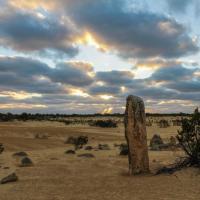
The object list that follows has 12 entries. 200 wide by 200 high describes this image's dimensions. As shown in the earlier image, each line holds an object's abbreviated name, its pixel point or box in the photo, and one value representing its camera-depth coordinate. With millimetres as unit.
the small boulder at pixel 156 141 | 13518
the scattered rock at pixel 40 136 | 17908
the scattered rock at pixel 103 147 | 13705
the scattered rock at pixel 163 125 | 28142
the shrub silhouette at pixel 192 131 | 8065
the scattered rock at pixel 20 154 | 11433
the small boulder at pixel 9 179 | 7124
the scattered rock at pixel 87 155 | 10984
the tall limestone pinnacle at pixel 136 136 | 7361
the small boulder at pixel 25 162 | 9362
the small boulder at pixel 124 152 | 11112
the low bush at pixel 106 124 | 28009
